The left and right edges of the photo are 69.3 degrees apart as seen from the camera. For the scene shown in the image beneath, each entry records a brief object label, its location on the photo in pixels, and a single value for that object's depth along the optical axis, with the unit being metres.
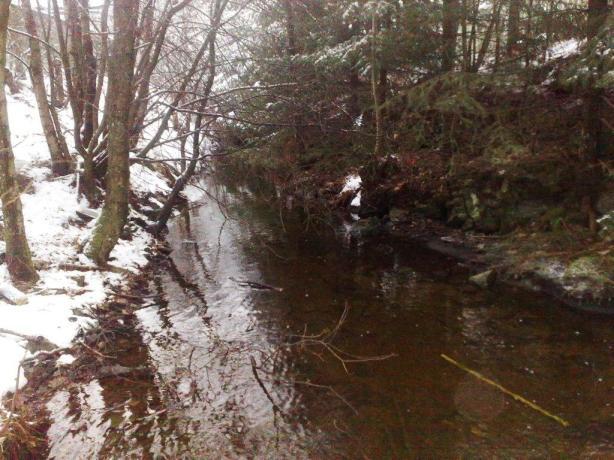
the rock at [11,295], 6.13
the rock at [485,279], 7.89
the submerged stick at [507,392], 4.55
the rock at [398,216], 11.89
